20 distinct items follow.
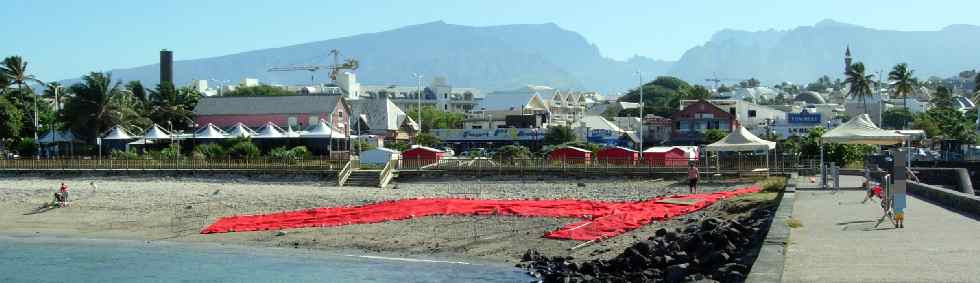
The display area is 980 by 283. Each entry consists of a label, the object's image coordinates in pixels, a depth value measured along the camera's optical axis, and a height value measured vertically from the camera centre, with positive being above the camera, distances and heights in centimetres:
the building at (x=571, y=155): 5016 -57
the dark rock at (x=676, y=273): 1781 -220
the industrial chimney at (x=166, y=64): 10612 +839
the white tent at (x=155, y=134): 6762 +89
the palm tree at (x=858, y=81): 10731 +604
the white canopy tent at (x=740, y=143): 4547 -6
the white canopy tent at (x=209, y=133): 6938 +95
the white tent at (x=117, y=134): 6775 +92
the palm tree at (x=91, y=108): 7006 +267
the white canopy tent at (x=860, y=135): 3853 +21
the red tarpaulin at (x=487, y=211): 3072 -212
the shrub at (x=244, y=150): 6175 -19
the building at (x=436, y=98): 18988 +870
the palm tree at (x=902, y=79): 10650 +622
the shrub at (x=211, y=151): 6216 -22
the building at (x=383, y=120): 9594 +235
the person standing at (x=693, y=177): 3897 -128
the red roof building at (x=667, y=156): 4775 -68
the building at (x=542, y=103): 14266 +598
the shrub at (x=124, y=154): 5825 -36
